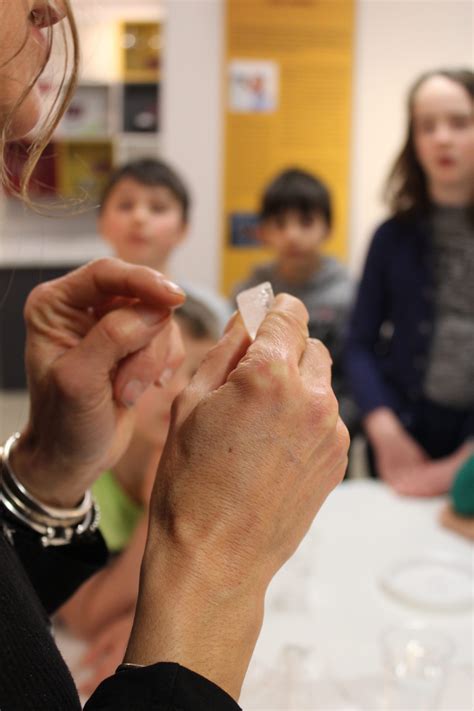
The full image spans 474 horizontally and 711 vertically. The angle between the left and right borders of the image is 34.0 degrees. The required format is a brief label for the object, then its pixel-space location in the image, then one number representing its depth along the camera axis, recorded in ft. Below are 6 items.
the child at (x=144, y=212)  6.61
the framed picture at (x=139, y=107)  14.66
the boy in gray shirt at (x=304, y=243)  8.18
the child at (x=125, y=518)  3.24
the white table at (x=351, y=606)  2.67
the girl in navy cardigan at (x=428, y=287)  5.95
